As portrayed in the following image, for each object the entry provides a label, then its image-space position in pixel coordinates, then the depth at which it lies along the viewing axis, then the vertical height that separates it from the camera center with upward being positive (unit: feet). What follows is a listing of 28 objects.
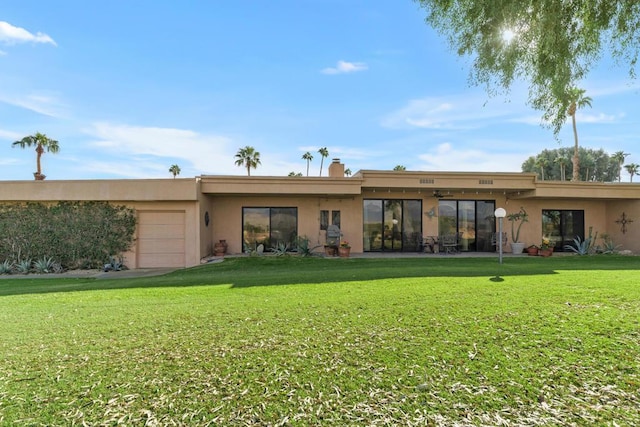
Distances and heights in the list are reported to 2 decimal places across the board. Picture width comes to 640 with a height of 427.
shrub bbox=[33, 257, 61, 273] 40.96 -4.96
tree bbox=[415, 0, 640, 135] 17.94 +10.51
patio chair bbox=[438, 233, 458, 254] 49.75 -2.68
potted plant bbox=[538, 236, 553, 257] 47.85 -3.45
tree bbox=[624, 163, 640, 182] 134.21 +22.71
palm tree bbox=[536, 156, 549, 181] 127.18 +23.71
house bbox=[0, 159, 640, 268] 42.83 +2.67
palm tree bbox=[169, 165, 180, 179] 151.02 +25.37
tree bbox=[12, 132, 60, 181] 86.63 +21.57
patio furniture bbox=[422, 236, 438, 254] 49.83 -2.83
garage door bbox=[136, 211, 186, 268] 44.37 -1.83
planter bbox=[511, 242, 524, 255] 49.89 -3.42
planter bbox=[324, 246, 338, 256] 46.80 -3.49
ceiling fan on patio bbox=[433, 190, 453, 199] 50.20 +4.60
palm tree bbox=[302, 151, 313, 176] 153.65 +31.78
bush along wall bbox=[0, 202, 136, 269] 42.50 -1.10
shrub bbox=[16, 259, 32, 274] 40.63 -5.02
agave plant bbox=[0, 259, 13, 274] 40.47 -5.18
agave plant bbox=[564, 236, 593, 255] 49.40 -3.23
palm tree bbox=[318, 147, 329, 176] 149.07 +32.63
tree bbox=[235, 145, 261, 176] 132.77 +27.12
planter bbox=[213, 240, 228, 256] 47.34 -3.23
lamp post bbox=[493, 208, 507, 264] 35.32 +1.23
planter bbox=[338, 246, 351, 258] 45.47 -3.52
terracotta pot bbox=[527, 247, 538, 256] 48.78 -3.79
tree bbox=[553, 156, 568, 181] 121.49 +22.98
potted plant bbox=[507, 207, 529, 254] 50.06 -0.30
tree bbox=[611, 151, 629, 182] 124.98 +25.28
